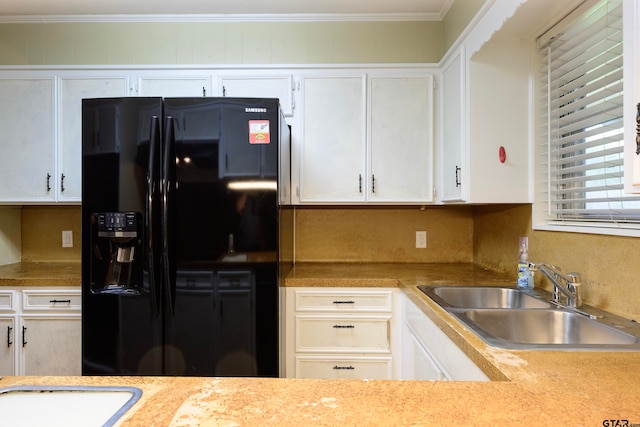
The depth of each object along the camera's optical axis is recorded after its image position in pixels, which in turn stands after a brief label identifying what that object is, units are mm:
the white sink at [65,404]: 619
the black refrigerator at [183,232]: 1756
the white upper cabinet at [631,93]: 821
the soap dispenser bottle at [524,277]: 1700
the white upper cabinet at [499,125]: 1840
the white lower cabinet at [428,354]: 1142
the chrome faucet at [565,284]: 1391
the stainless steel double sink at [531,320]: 1089
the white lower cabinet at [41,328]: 2059
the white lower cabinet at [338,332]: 2035
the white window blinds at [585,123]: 1346
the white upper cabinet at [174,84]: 2326
